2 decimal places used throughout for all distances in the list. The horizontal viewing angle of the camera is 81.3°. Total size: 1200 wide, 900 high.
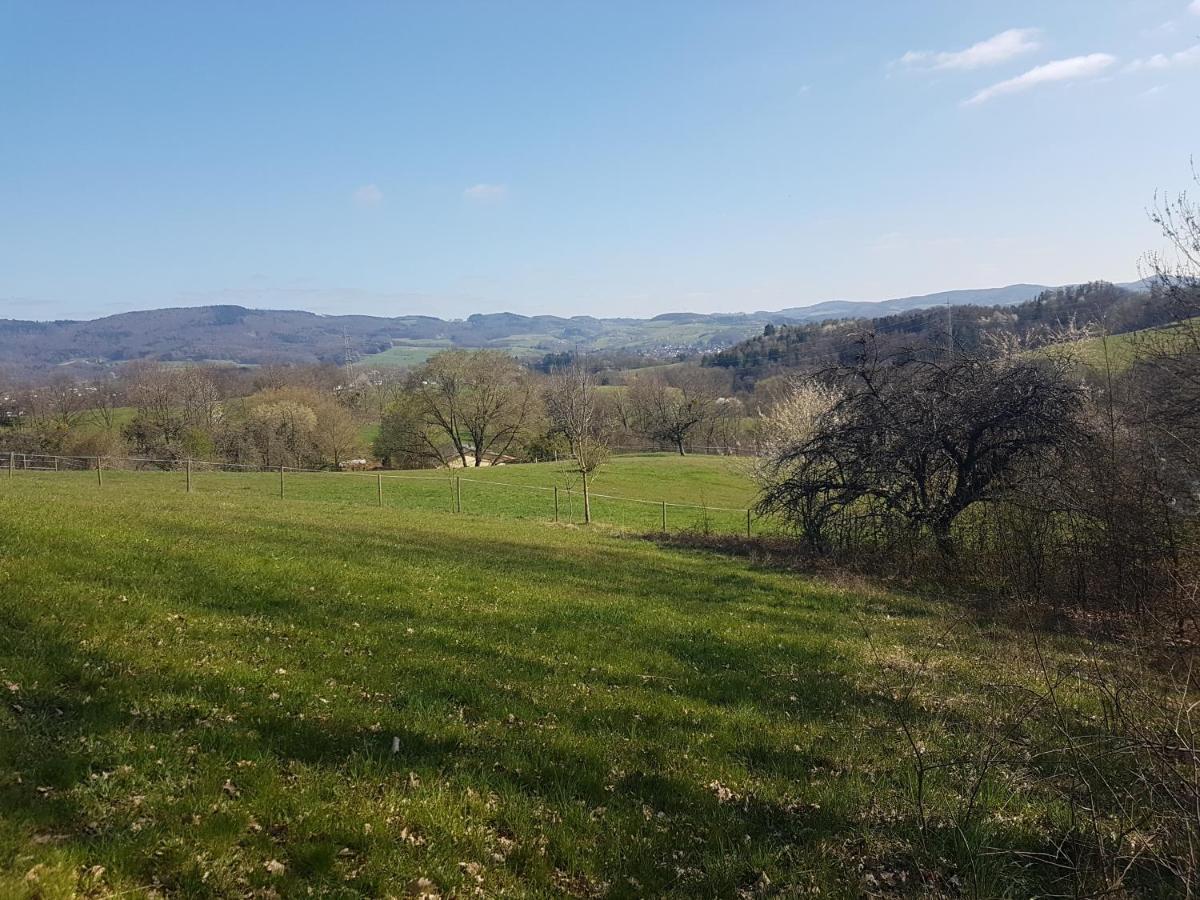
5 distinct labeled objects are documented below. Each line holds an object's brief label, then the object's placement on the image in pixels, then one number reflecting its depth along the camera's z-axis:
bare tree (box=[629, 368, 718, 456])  99.06
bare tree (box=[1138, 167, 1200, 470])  13.92
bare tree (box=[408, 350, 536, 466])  72.00
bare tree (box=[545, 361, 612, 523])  36.41
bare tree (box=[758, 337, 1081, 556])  17.97
